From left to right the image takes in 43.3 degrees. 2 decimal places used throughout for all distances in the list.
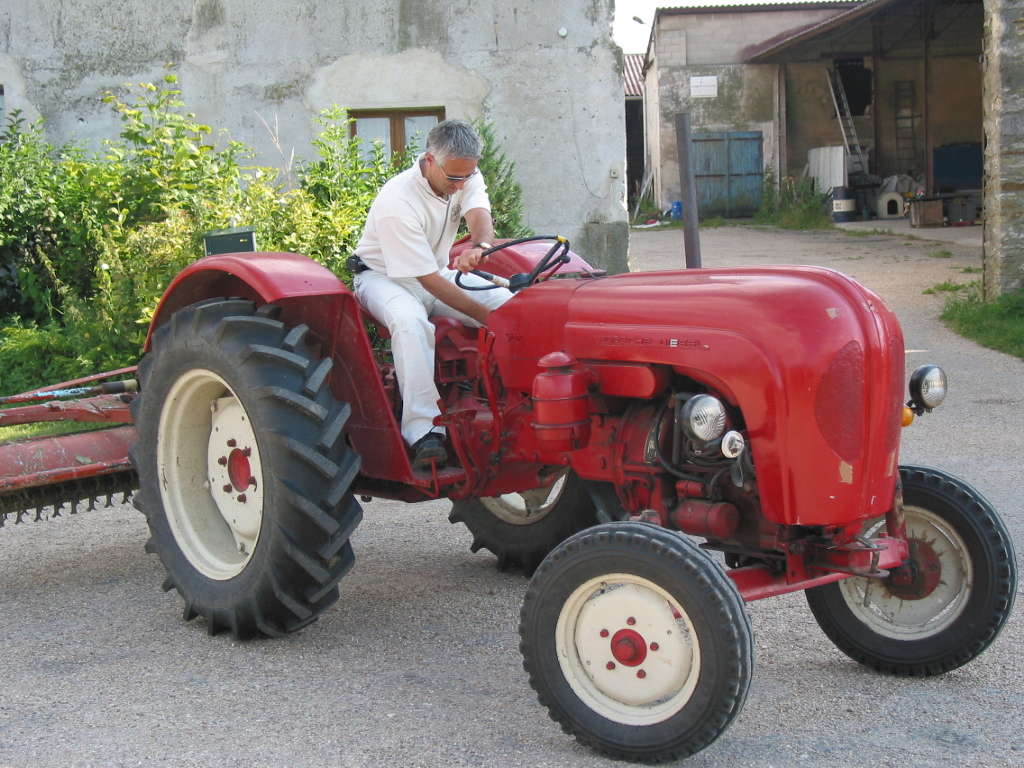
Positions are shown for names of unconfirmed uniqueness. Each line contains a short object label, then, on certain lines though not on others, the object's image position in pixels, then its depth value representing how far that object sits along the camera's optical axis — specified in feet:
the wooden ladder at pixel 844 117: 87.66
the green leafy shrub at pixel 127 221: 27.94
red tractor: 10.92
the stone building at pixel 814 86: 85.87
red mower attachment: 15.58
